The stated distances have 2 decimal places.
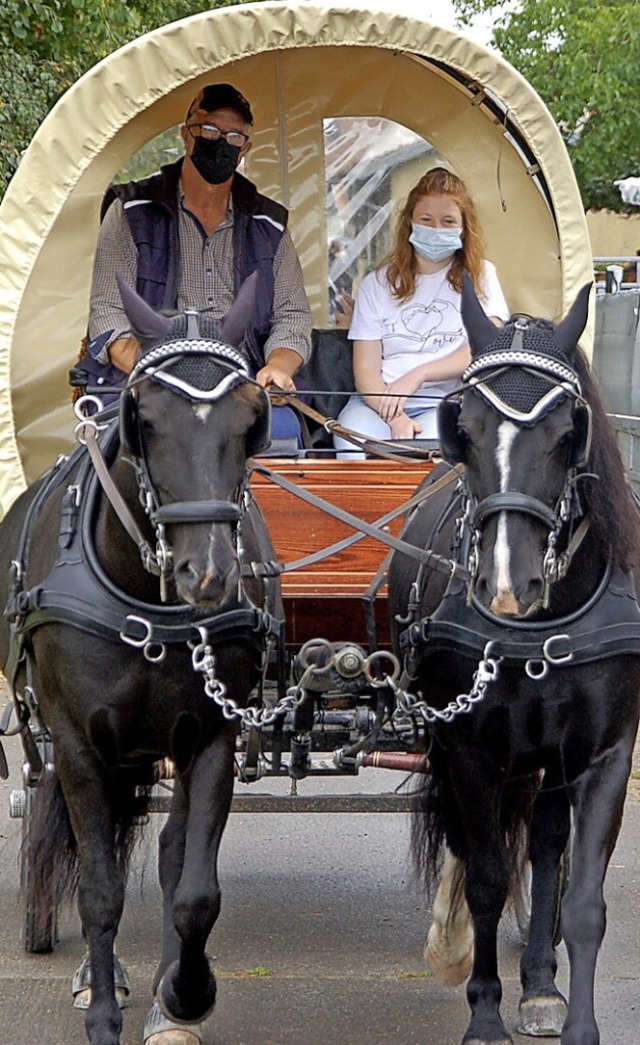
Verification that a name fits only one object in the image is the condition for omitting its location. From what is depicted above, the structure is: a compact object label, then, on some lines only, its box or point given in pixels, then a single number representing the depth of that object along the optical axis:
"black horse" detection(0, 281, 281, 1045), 7.25
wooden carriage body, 9.84
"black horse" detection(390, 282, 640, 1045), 7.13
